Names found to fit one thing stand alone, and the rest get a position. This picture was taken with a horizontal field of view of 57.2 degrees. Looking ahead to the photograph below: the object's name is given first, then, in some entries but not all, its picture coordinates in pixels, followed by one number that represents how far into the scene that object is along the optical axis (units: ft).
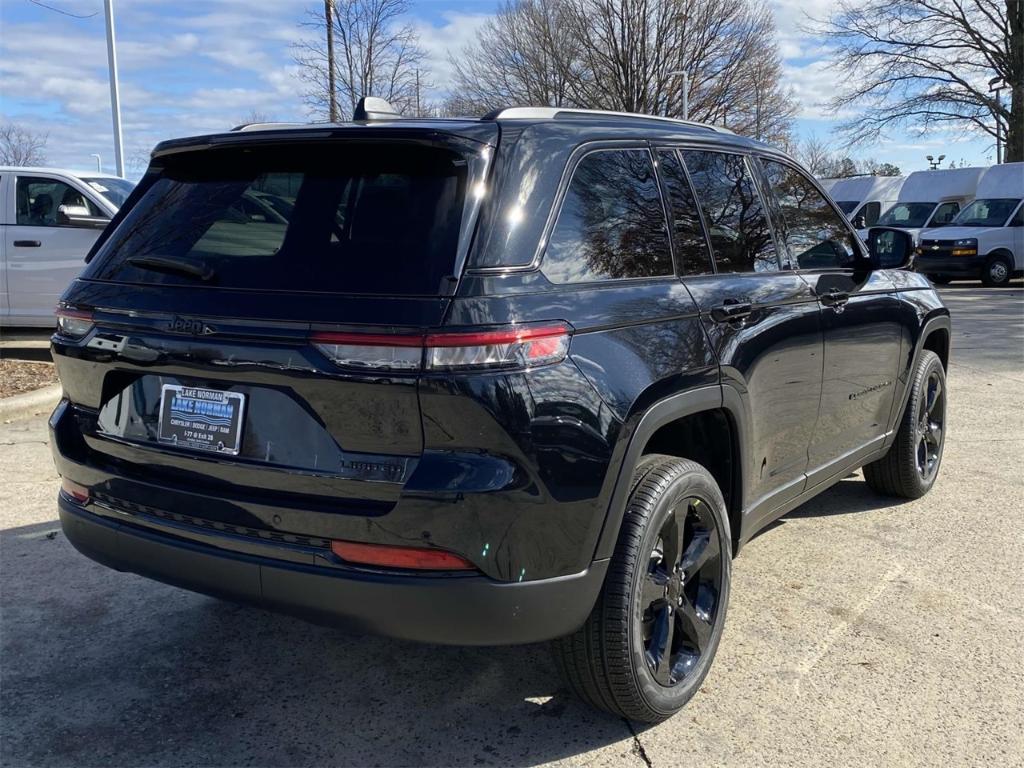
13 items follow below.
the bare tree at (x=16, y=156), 129.59
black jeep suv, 7.60
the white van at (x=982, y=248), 62.34
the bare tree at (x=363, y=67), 62.13
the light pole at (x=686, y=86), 92.77
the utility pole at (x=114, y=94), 57.20
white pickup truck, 29.66
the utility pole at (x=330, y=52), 60.59
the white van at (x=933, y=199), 75.46
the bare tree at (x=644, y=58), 96.68
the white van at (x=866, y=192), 90.17
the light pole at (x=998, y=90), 97.96
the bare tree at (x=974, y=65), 95.81
